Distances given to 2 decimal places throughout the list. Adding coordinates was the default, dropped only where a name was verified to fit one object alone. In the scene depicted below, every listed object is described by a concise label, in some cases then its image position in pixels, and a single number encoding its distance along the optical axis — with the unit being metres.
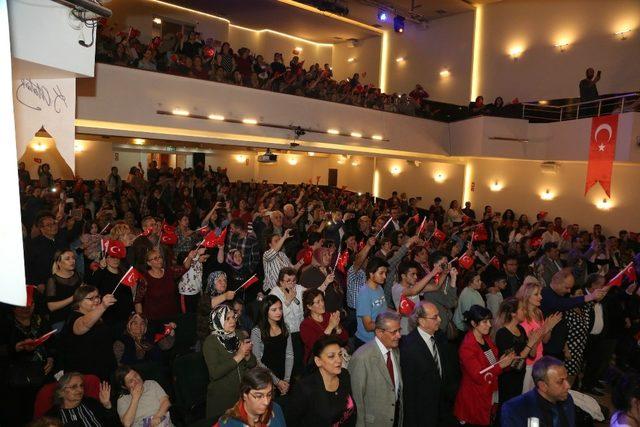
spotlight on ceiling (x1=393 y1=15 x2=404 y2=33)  14.48
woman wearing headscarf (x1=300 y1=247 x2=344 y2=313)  4.69
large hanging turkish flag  11.01
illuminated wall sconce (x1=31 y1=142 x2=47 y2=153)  12.58
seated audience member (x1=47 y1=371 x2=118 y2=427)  2.98
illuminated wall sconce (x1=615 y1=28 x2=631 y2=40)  12.84
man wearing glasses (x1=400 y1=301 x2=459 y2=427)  3.42
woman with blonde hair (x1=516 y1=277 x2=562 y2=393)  4.04
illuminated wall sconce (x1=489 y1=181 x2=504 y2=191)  14.90
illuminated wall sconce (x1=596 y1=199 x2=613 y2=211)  12.00
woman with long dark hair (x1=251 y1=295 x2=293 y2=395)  3.84
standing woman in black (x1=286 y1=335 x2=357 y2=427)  2.88
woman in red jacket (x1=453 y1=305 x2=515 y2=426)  3.70
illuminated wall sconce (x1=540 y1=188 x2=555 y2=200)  13.43
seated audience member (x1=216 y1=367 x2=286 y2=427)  2.49
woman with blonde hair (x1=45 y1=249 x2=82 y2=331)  4.03
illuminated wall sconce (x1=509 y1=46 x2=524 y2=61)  15.40
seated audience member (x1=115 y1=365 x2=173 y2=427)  3.18
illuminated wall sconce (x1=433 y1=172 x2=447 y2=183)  16.58
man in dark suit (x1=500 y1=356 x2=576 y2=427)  2.92
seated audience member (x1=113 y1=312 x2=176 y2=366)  3.85
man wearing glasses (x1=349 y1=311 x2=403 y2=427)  3.28
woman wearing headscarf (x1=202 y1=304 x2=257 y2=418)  3.24
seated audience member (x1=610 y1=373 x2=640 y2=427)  2.81
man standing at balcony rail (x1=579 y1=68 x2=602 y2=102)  11.99
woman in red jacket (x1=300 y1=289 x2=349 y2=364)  3.89
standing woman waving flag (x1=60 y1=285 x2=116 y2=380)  3.48
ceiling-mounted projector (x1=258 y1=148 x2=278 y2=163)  11.64
